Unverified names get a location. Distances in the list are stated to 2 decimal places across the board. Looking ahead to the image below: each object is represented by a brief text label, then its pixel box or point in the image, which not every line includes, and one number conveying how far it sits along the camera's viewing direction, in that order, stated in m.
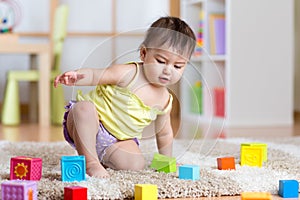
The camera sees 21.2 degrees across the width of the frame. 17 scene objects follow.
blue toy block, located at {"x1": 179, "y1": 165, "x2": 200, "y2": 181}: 1.80
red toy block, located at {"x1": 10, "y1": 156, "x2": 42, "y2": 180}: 1.75
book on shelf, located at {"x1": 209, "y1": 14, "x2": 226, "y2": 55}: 3.78
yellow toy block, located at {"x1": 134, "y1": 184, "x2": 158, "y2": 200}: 1.60
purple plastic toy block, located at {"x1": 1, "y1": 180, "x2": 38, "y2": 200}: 1.53
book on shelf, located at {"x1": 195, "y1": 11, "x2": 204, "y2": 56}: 4.00
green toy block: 1.92
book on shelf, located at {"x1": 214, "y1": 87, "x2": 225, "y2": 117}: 3.63
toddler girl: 1.89
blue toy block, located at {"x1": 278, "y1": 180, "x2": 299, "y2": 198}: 1.71
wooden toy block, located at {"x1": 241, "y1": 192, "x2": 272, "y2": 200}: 1.55
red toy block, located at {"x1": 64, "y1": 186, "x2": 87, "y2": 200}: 1.56
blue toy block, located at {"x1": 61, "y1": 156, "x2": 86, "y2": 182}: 1.75
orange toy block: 1.97
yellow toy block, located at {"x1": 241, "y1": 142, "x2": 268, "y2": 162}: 2.07
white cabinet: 3.60
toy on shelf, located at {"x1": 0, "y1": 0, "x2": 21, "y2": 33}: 3.90
